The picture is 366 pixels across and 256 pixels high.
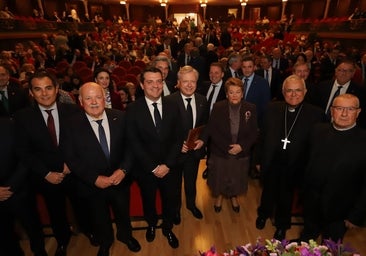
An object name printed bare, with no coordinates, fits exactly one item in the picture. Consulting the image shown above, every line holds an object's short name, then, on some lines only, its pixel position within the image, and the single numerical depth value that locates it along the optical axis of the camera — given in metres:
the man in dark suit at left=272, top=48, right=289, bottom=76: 6.58
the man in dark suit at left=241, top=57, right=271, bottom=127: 3.73
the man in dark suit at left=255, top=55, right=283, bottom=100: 4.92
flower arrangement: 1.21
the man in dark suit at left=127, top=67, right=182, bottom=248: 2.45
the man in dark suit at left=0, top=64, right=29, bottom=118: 3.39
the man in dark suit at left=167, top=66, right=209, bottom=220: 2.71
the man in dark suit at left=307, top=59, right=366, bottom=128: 3.22
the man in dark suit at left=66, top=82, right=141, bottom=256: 2.22
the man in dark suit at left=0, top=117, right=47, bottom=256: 2.25
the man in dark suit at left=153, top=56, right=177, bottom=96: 3.50
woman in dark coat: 2.89
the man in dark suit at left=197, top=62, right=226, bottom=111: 3.62
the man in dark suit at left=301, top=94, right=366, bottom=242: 2.02
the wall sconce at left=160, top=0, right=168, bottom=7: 23.76
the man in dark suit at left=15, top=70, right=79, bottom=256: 2.32
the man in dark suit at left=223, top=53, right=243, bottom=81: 4.30
